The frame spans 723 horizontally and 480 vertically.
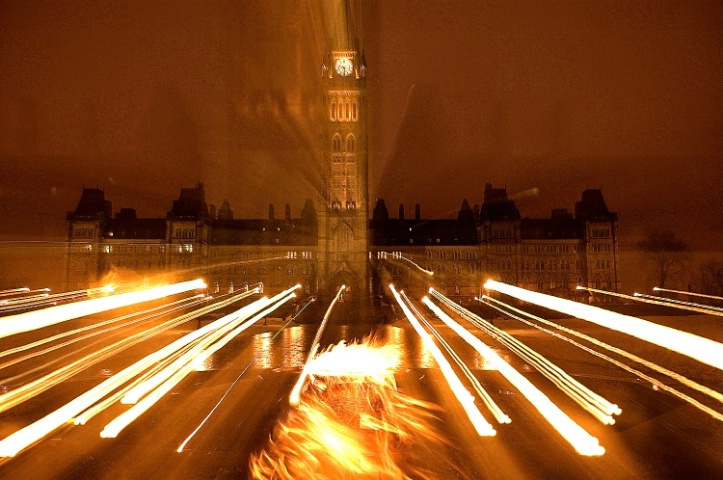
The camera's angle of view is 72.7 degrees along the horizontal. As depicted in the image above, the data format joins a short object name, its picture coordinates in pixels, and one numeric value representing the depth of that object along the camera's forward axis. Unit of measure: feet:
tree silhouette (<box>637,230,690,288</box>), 208.85
